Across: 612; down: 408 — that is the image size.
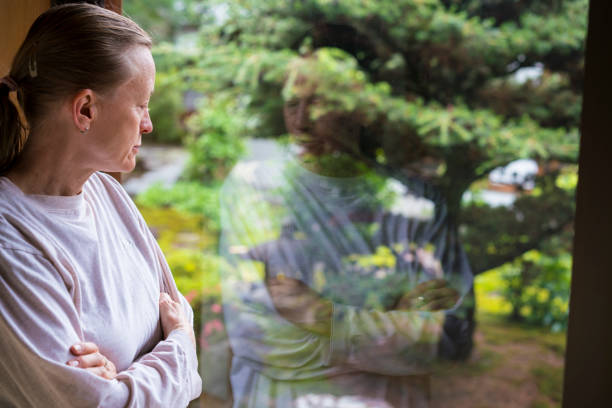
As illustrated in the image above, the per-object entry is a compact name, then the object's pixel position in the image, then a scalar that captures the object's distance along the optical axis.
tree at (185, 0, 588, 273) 2.07
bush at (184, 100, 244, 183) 2.07
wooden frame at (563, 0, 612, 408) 1.10
